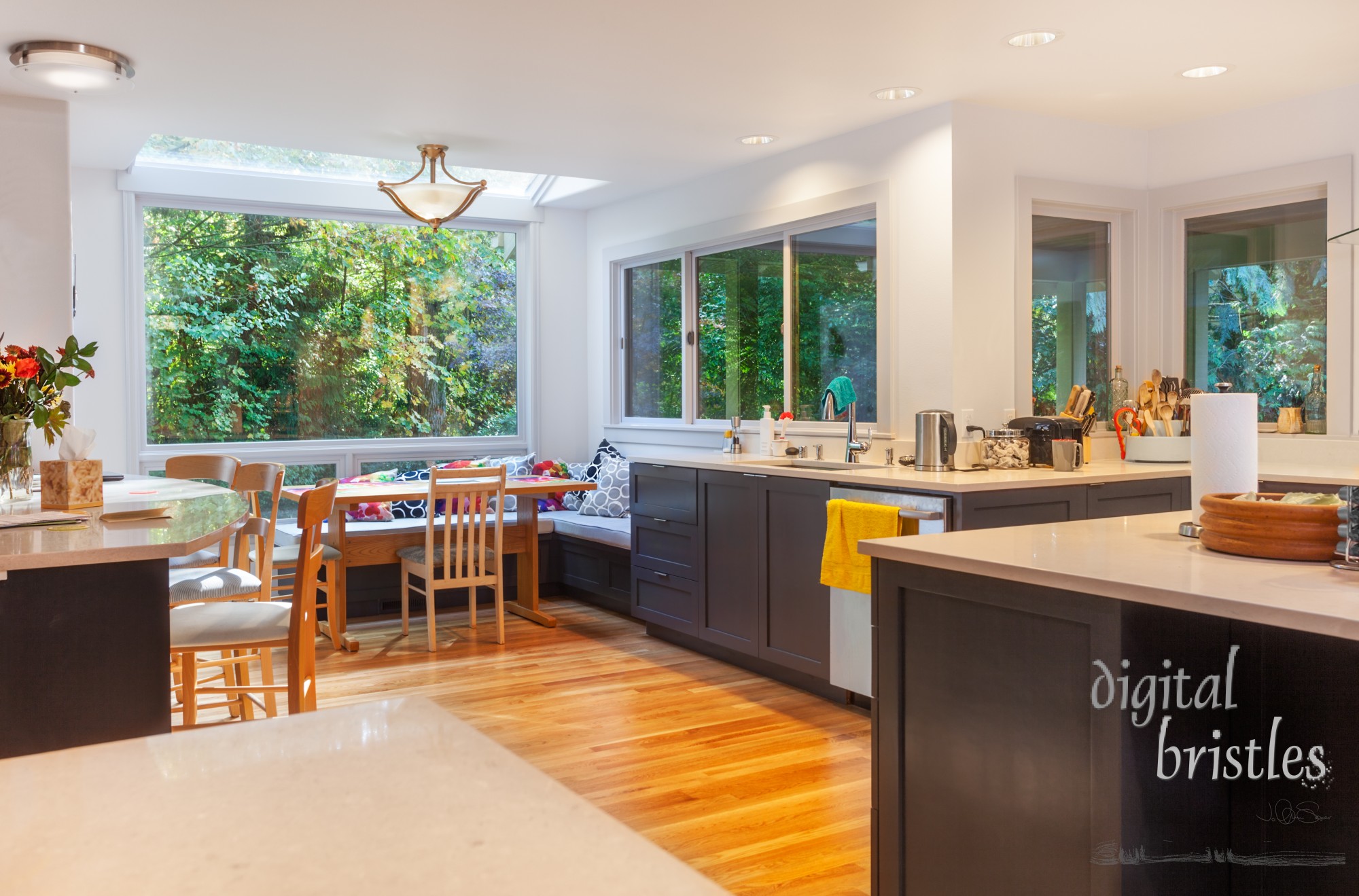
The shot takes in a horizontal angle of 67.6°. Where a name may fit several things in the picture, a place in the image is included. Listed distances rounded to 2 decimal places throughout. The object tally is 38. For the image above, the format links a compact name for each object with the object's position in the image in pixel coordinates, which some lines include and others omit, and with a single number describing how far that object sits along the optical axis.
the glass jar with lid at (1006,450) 4.14
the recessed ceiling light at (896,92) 4.13
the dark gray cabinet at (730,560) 4.43
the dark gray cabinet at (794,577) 4.04
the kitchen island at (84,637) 1.88
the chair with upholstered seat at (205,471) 3.52
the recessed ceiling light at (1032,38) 3.50
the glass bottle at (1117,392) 4.79
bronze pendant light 4.91
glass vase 2.55
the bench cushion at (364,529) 5.30
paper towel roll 1.92
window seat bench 5.30
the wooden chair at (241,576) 3.01
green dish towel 4.67
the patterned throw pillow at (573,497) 6.52
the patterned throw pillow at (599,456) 6.49
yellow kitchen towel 3.68
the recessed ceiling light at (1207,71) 3.85
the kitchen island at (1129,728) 1.61
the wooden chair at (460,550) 4.89
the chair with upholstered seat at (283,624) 2.54
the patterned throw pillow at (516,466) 6.50
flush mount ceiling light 3.61
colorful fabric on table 6.00
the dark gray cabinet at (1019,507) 3.48
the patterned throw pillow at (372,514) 5.72
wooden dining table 4.97
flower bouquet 2.53
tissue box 2.54
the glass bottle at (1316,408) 4.19
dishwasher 3.61
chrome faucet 4.62
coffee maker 4.06
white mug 3.93
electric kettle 4.07
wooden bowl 1.72
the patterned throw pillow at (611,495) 6.23
